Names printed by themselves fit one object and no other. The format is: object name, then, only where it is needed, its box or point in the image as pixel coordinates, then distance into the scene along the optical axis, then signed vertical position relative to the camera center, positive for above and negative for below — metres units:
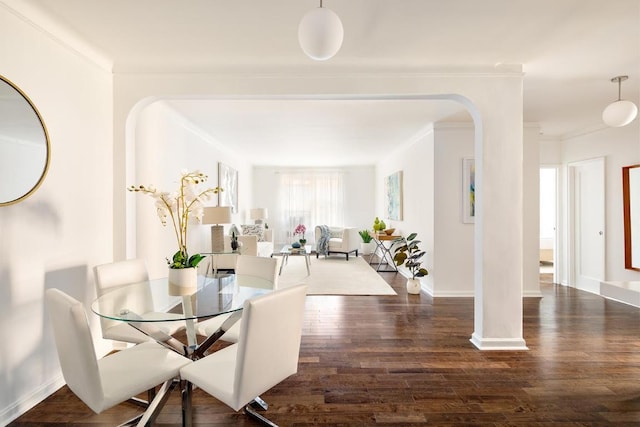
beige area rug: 5.05 -1.14
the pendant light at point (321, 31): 1.62 +0.90
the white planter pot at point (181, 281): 2.15 -0.44
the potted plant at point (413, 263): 4.90 -0.74
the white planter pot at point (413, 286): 4.92 -1.08
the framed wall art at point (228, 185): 6.02 +0.56
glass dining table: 1.78 -0.53
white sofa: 5.09 -0.65
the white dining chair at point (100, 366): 1.44 -0.79
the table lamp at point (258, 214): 7.87 -0.02
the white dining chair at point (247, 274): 2.27 -0.50
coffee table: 6.52 -0.75
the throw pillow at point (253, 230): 7.41 -0.37
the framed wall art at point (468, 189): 4.82 +0.35
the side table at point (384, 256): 6.23 -1.04
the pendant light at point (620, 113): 2.98 +0.90
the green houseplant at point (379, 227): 7.12 -0.30
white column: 2.98 -0.02
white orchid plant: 2.19 +0.08
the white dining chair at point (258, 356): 1.47 -0.68
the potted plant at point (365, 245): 8.58 -0.84
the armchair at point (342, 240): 7.94 -0.65
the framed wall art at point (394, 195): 6.65 +0.40
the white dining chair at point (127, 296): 1.99 -0.53
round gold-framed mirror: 1.89 +0.41
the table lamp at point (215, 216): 4.45 -0.03
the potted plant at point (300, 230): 7.77 -0.39
